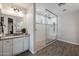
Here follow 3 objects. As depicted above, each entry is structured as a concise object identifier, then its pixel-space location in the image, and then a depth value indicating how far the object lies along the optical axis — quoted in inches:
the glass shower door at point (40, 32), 72.3
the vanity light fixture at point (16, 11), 63.5
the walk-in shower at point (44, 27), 73.4
